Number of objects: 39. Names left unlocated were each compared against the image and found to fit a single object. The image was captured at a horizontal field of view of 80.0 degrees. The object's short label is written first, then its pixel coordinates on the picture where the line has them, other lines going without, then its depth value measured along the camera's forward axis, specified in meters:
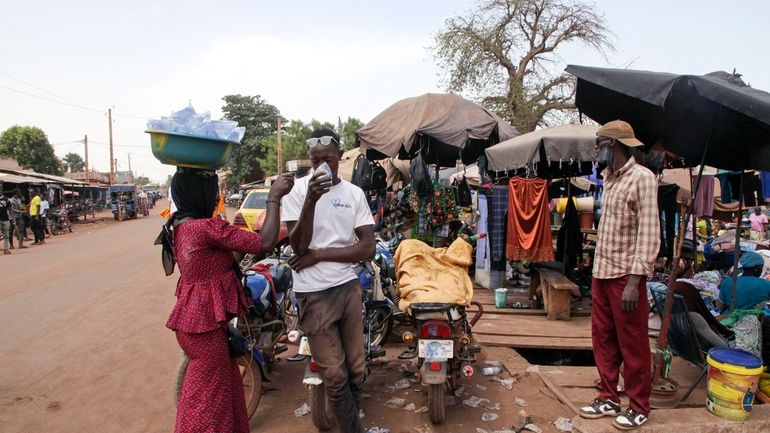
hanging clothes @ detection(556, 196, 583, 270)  7.33
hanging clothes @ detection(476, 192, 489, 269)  7.65
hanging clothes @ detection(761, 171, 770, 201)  7.19
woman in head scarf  2.50
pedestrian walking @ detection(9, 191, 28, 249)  14.57
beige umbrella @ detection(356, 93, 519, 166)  7.29
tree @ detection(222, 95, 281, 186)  44.12
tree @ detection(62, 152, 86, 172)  73.56
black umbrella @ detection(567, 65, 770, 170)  3.26
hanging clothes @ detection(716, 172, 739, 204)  7.19
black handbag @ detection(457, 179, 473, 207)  8.94
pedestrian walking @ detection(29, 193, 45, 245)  15.91
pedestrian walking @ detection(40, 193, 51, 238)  16.51
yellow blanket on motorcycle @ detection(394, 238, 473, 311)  3.96
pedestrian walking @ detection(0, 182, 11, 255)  13.68
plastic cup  6.52
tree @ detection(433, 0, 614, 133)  22.36
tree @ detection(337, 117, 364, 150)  39.84
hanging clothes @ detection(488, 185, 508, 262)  7.30
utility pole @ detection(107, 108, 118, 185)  37.31
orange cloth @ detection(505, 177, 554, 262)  6.91
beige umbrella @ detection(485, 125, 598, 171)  6.34
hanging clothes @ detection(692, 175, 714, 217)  7.45
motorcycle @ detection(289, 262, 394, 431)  3.46
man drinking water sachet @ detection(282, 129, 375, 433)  2.85
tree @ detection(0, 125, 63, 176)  36.12
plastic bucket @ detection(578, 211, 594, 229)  10.21
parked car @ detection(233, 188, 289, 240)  11.22
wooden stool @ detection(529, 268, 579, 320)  5.92
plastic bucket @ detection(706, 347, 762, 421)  3.18
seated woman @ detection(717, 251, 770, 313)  4.79
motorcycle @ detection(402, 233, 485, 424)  3.54
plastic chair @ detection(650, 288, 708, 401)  3.82
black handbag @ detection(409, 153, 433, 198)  8.05
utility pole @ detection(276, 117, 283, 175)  28.03
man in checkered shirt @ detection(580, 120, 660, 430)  3.07
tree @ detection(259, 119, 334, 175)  38.50
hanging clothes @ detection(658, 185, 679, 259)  7.18
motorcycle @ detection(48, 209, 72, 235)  19.88
